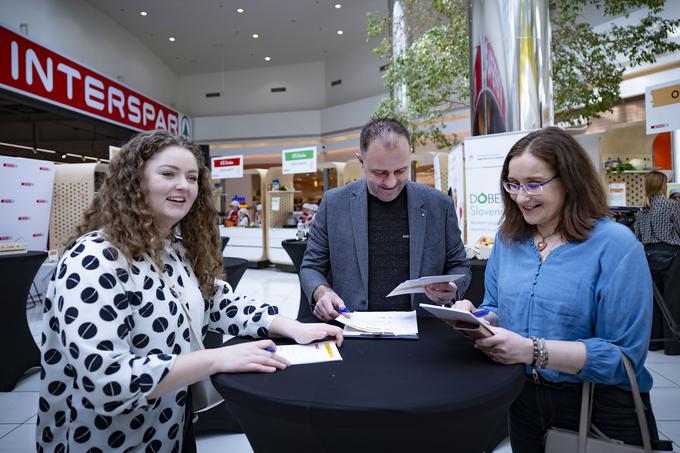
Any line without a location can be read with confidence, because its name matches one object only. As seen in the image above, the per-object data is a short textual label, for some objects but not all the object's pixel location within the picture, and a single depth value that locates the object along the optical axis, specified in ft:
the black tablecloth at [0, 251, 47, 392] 10.51
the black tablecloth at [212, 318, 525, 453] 2.77
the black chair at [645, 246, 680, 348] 12.41
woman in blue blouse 3.70
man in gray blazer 6.20
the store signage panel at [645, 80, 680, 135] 14.11
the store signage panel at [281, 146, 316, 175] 28.58
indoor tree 19.34
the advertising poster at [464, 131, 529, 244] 12.04
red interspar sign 24.99
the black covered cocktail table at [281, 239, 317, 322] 13.73
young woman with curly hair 3.22
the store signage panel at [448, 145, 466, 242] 13.84
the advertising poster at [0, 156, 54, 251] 15.99
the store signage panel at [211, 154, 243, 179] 32.53
